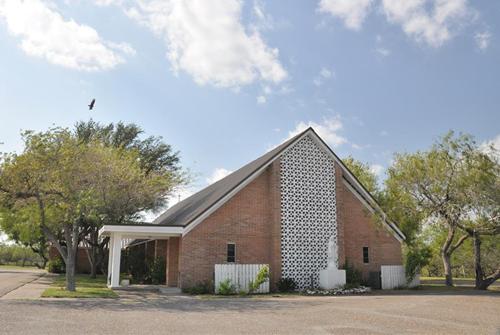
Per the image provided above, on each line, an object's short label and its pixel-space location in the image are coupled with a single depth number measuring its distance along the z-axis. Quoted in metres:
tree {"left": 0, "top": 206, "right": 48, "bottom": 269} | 19.08
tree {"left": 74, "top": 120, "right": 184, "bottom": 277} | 29.42
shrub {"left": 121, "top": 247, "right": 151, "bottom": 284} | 27.69
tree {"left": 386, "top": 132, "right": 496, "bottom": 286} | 21.78
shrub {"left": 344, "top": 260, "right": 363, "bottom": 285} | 22.32
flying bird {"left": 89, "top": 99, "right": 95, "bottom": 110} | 20.89
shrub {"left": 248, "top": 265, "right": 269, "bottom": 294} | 20.08
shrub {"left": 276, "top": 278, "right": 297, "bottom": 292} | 21.36
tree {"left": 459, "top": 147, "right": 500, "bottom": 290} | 20.69
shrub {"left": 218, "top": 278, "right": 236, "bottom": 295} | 19.52
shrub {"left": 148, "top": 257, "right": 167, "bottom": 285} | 25.60
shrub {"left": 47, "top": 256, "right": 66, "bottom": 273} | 39.75
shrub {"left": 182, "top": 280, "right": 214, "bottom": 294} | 19.80
